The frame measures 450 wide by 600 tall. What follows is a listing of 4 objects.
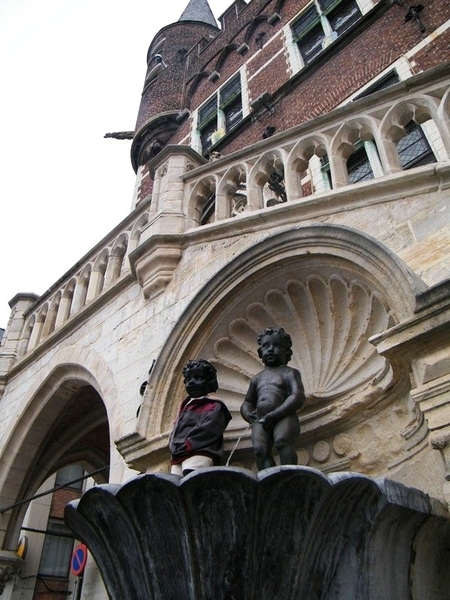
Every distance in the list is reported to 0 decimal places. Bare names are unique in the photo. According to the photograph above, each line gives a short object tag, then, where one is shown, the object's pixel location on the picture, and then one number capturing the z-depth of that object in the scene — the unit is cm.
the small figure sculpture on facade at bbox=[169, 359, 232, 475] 337
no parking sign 1204
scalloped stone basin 245
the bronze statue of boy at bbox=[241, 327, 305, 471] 327
